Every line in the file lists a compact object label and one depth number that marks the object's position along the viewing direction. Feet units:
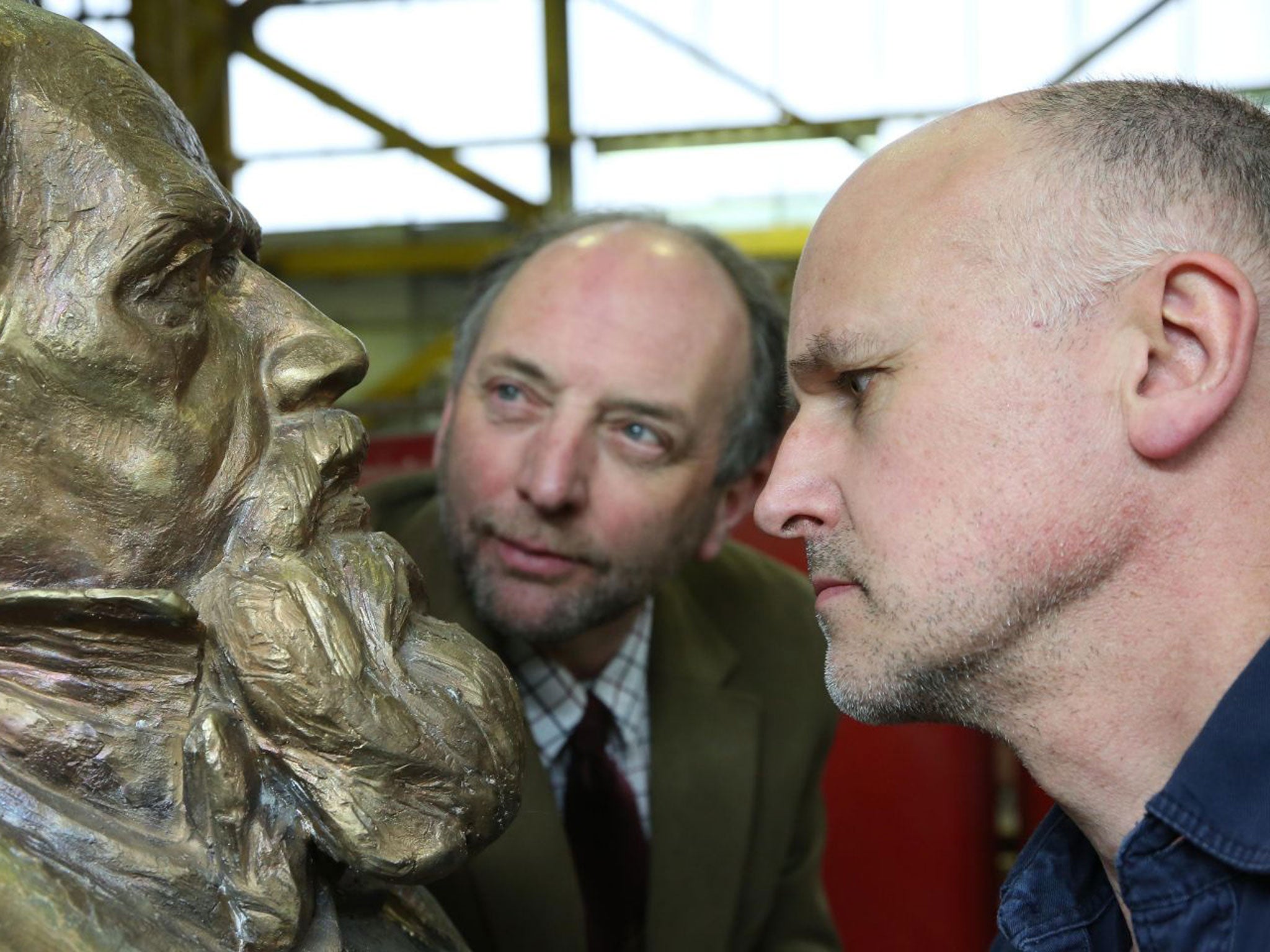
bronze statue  2.79
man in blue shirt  3.25
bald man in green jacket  5.64
